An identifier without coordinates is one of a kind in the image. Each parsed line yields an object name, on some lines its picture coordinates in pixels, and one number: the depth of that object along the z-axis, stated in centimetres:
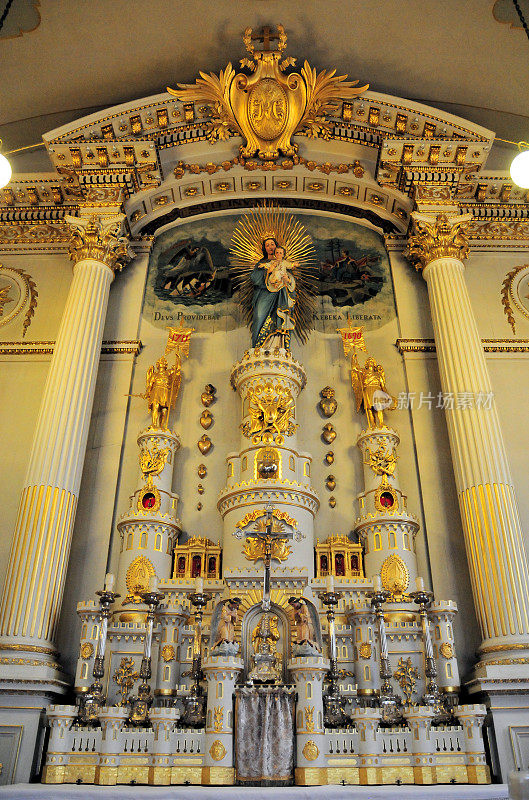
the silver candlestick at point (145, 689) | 558
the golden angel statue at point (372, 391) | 824
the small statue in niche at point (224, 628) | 543
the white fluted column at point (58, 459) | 645
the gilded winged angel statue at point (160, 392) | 830
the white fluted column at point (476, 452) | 649
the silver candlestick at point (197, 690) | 543
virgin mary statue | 849
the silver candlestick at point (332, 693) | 541
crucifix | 599
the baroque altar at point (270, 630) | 511
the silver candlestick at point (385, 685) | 553
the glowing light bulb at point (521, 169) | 507
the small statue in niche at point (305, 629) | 534
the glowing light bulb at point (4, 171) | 507
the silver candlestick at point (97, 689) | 557
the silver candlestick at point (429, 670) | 550
